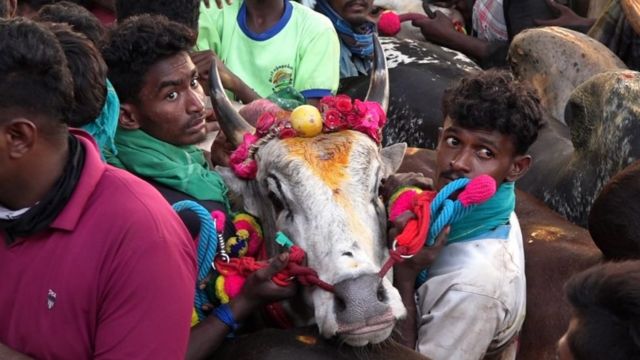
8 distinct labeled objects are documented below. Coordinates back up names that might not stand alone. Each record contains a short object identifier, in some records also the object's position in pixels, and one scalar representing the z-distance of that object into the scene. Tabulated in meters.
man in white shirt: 3.89
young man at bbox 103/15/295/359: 4.03
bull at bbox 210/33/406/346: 3.50
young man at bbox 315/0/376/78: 6.96
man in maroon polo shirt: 2.86
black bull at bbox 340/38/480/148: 6.91
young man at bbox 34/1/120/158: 3.29
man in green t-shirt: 5.61
